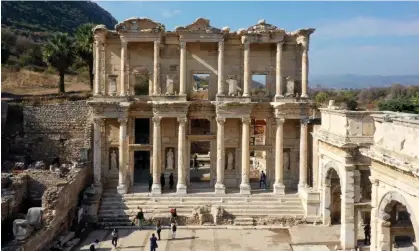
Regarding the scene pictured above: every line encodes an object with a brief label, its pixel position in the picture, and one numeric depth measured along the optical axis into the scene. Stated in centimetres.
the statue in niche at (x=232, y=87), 2684
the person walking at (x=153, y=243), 1967
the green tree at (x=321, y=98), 5330
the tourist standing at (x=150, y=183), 2697
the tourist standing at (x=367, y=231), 2070
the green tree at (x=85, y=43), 3809
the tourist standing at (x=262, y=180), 2795
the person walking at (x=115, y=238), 2081
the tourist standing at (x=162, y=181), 2747
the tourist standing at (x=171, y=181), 2775
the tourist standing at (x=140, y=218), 2352
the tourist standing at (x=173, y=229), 2212
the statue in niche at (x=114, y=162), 2750
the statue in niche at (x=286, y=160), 2814
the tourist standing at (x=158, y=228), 2211
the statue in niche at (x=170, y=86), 2683
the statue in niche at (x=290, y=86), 2714
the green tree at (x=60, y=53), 3938
